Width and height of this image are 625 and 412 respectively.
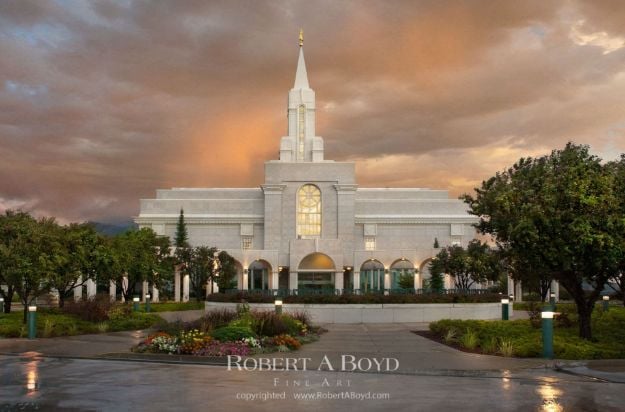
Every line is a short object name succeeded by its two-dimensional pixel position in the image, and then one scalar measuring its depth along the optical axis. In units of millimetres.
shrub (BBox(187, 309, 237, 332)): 22359
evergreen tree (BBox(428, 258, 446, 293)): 56578
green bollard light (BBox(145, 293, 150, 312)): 45019
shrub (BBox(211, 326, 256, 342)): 20703
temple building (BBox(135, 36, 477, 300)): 70213
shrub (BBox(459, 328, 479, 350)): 21573
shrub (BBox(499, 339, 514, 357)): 19672
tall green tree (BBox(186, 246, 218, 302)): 59781
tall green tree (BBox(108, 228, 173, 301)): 48969
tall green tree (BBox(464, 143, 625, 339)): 21062
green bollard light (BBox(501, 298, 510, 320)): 31766
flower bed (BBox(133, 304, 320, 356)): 19625
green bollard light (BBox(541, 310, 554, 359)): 19250
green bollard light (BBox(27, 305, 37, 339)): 25500
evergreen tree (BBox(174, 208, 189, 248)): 76075
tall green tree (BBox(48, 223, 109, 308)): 31578
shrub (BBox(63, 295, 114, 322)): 30016
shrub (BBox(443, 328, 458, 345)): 23391
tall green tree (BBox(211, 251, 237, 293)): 61188
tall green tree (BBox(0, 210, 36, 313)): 29469
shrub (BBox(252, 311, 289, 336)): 22469
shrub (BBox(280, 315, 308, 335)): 23434
